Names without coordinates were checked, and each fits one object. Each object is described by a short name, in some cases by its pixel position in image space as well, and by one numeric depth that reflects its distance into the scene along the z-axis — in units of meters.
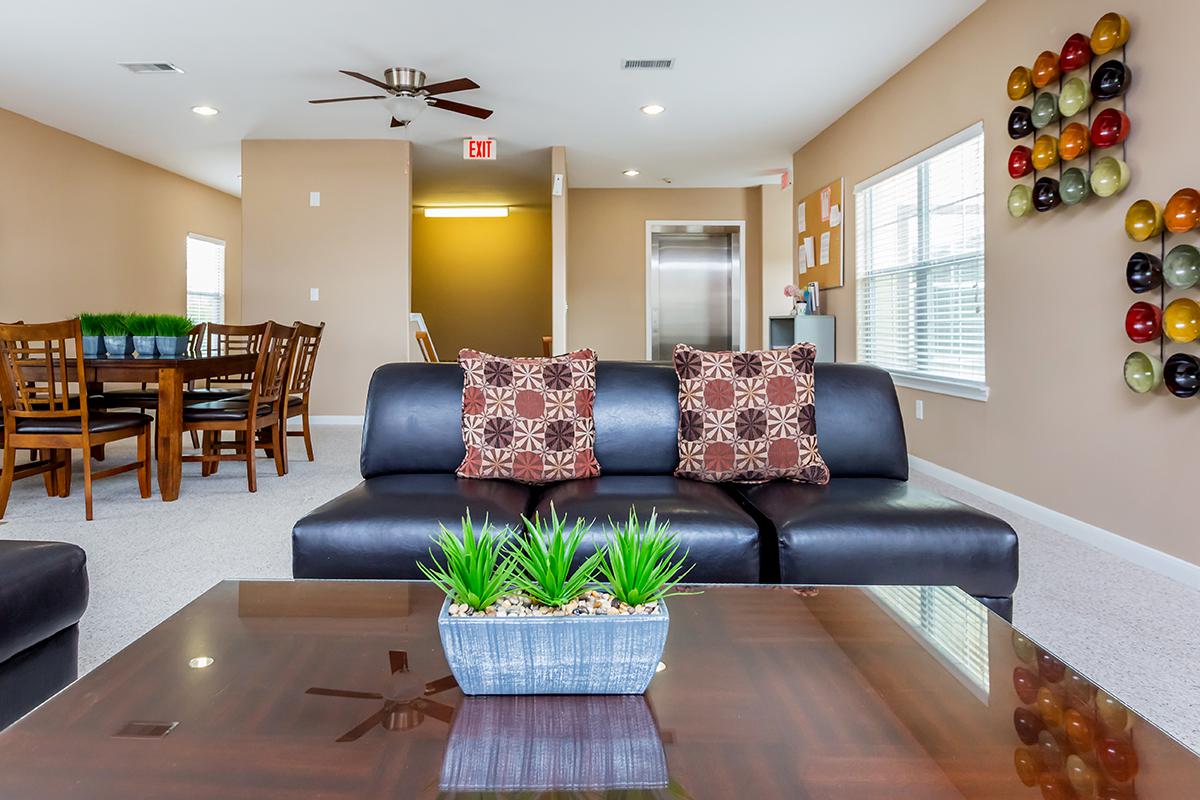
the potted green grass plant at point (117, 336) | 3.91
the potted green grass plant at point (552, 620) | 0.93
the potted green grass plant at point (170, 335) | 3.92
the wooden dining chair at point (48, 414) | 3.35
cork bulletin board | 5.95
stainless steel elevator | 8.80
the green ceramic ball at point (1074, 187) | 3.09
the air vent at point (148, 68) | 4.94
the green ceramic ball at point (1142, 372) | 2.74
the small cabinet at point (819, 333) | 6.09
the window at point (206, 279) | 8.43
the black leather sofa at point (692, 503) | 1.79
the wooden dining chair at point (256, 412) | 4.07
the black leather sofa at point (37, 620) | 1.35
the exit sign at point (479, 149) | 6.76
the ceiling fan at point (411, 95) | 4.98
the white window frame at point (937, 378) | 4.03
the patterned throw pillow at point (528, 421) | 2.30
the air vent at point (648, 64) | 4.84
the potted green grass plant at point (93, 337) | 3.95
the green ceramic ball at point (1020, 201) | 3.48
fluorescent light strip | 9.72
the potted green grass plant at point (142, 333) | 3.92
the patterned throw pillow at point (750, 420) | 2.29
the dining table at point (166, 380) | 3.78
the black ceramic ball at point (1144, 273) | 2.72
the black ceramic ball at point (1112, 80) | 2.87
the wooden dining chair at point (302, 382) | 4.91
